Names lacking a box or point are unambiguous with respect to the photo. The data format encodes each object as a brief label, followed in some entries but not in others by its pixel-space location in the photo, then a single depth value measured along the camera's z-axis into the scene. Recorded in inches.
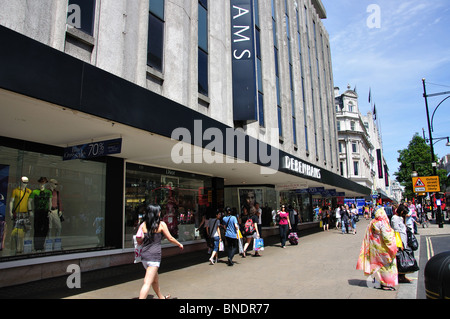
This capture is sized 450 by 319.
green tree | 2094.5
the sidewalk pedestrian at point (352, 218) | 765.1
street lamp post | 910.9
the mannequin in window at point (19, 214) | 277.4
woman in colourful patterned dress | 237.1
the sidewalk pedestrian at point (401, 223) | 283.7
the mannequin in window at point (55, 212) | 312.5
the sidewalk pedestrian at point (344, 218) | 737.5
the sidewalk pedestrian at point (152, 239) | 196.2
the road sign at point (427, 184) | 847.7
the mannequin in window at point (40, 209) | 296.0
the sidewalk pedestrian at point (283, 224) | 498.0
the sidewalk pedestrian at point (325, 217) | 883.4
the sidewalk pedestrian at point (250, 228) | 435.2
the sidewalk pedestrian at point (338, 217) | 886.4
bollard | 137.8
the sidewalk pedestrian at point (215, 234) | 376.5
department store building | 210.4
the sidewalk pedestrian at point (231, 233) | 365.8
